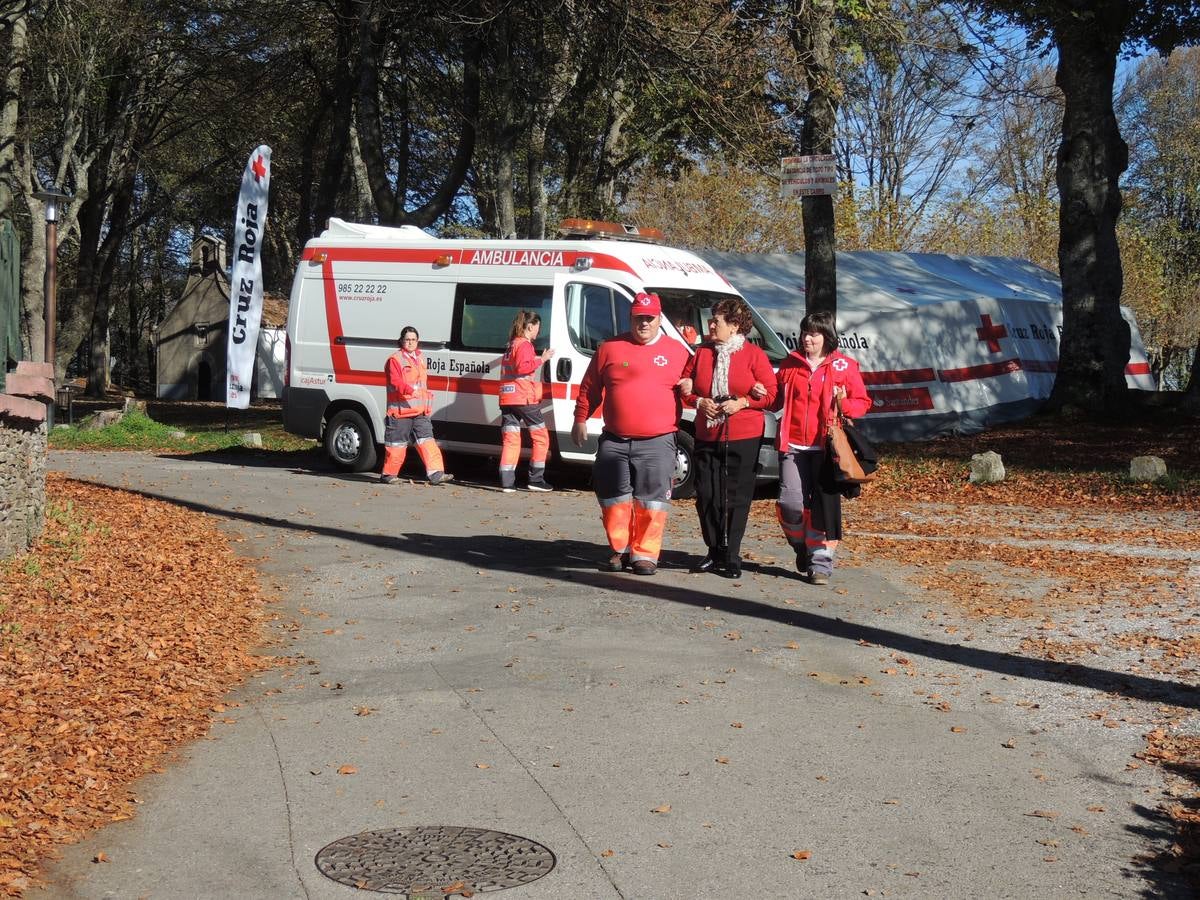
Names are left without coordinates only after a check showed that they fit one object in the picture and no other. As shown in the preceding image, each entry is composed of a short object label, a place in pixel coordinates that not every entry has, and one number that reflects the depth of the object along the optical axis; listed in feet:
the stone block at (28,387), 32.12
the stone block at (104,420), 80.71
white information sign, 50.96
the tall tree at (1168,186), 169.78
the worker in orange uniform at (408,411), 52.90
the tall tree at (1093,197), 71.05
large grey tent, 73.20
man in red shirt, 33.09
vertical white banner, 67.15
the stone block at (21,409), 29.48
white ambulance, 51.62
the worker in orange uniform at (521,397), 51.08
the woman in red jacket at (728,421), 32.83
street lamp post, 80.94
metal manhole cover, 14.32
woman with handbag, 32.37
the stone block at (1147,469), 53.78
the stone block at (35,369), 33.35
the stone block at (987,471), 55.57
